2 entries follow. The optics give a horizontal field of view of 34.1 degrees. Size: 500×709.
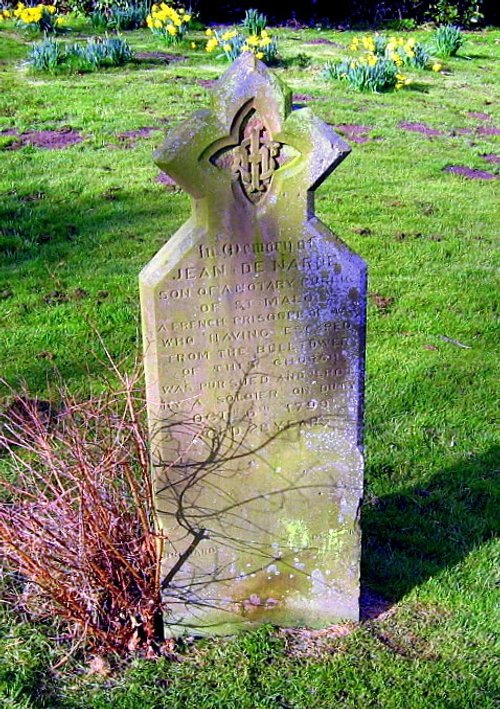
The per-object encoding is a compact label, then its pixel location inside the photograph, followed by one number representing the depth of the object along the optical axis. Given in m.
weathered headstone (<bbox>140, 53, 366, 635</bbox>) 3.14
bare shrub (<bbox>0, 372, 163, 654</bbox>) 3.38
